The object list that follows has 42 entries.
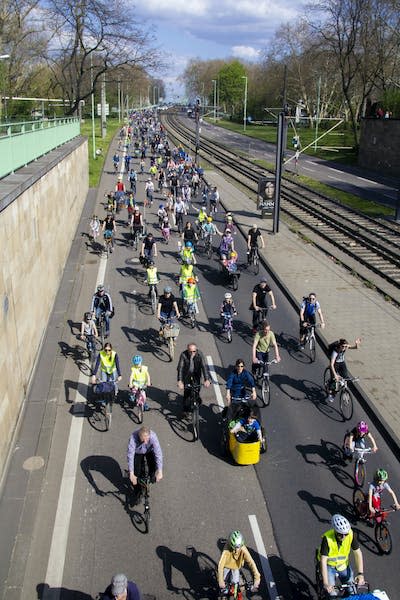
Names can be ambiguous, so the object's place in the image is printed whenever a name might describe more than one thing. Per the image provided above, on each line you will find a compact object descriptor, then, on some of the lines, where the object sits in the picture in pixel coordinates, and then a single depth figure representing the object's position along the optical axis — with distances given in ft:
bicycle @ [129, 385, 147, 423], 34.99
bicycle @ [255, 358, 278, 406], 37.50
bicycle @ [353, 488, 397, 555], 25.35
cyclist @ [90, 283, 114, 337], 44.70
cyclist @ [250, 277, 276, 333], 47.75
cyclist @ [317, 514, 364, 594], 21.66
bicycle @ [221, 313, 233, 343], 47.60
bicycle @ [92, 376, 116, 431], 34.30
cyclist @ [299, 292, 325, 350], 44.39
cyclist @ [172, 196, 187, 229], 85.61
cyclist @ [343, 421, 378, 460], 29.14
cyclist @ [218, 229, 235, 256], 63.82
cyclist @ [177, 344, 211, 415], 33.86
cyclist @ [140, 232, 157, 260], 60.85
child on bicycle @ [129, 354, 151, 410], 34.91
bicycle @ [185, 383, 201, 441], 33.49
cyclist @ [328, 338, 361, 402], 36.81
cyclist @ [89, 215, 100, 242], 77.30
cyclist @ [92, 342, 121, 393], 34.91
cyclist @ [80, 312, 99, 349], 42.16
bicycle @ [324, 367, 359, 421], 36.04
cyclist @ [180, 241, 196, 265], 55.77
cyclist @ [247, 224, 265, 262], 66.18
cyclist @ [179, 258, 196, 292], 51.39
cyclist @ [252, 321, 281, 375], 38.30
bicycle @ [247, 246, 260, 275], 67.40
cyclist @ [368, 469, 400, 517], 25.95
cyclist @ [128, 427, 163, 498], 25.91
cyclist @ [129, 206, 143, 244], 74.69
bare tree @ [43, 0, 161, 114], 112.37
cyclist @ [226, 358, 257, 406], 33.40
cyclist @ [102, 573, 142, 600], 18.92
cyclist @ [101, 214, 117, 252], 72.95
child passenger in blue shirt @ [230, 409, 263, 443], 30.53
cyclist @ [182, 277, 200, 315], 49.07
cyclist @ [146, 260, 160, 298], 52.90
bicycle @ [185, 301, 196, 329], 49.93
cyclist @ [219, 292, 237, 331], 47.24
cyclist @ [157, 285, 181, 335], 44.62
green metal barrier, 38.62
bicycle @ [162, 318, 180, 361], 43.83
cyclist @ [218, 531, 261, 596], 21.48
